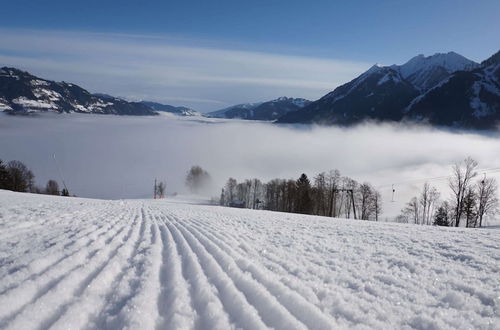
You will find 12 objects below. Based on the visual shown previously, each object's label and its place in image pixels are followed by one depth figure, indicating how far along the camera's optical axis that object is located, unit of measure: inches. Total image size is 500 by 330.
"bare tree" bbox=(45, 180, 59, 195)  4776.1
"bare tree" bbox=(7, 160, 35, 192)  3474.2
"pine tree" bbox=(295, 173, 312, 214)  2871.6
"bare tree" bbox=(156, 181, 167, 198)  5532.5
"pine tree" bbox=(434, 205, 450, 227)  2891.2
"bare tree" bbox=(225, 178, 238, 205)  5191.9
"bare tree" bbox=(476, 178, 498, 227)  2347.4
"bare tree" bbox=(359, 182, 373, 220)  3157.5
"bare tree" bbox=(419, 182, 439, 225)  3538.4
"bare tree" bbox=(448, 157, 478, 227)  2018.9
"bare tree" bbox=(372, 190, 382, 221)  3173.2
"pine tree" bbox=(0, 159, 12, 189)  3125.0
